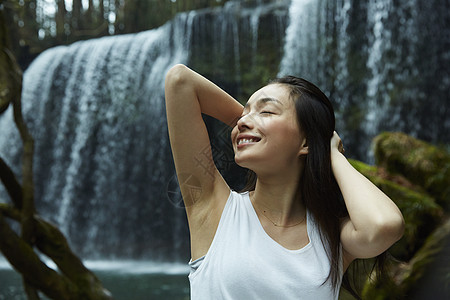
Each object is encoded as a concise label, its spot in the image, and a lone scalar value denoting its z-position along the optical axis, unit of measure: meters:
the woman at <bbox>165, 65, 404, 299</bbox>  1.02
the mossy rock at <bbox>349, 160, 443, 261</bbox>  3.55
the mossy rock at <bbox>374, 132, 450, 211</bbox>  4.52
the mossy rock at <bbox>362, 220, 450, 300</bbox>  2.64
